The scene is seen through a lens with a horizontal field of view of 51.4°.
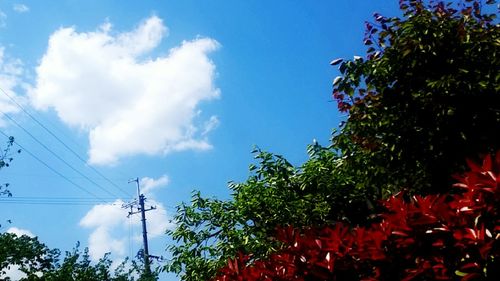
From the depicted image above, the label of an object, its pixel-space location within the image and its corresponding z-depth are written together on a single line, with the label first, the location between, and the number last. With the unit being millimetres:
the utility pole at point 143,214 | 35531
